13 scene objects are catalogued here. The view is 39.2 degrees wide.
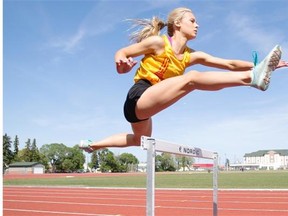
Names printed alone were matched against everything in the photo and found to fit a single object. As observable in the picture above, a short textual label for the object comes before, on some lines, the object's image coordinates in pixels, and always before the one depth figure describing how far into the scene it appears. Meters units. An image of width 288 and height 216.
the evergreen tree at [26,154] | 66.69
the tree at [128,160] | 76.30
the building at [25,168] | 56.07
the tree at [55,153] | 67.75
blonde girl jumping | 2.48
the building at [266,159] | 125.38
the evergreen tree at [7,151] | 60.76
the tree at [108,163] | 67.44
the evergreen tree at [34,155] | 67.00
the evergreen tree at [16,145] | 72.89
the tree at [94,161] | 70.12
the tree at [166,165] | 56.19
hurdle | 2.46
